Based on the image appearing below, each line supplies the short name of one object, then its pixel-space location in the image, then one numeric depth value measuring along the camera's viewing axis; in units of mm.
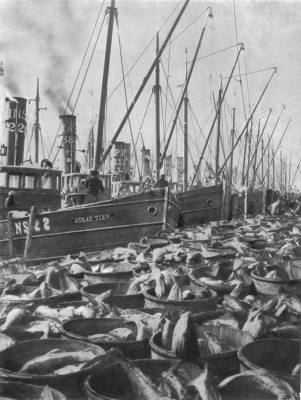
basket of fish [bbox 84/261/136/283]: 5527
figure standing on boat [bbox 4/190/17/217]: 13084
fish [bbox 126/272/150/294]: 4867
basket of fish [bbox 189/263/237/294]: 4594
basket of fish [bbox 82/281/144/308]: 4316
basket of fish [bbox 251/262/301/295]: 4488
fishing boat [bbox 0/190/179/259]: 12281
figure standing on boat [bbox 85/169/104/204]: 13266
